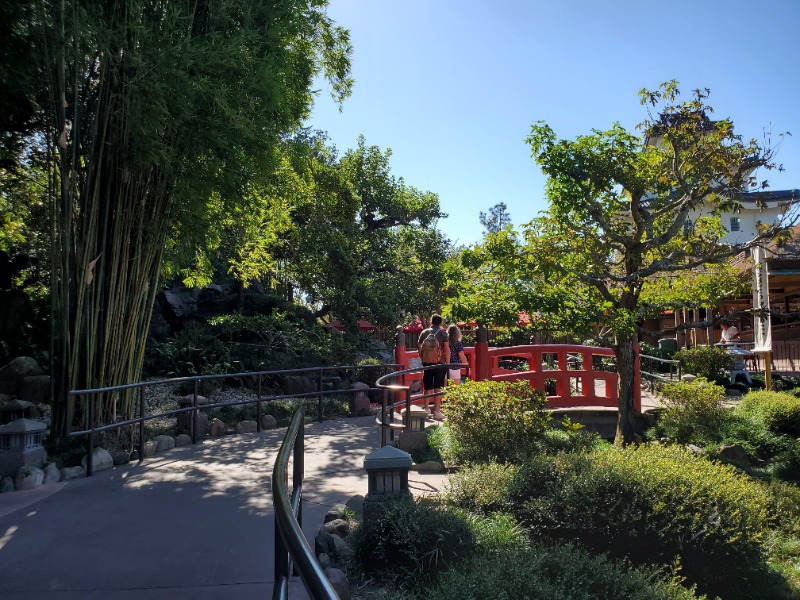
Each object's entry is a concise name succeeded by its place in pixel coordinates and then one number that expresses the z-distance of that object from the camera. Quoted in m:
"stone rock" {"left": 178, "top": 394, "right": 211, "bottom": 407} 9.76
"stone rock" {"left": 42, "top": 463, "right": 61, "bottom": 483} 6.10
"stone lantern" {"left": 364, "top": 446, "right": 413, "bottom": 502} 4.42
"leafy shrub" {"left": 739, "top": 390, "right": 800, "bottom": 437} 9.65
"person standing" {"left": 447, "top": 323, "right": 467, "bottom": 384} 10.32
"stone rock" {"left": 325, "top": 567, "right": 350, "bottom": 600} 3.47
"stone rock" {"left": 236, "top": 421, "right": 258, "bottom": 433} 9.36
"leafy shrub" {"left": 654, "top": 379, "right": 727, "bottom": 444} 9.30
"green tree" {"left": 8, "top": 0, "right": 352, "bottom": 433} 6.39
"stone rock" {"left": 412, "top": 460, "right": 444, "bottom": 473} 7.05
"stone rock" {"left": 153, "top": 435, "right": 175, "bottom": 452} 7.91
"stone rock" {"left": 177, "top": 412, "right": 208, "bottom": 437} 8.90
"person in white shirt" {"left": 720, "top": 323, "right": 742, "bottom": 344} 16.14
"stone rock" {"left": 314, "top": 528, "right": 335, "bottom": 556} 4.13
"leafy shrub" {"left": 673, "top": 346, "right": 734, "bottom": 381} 14.65
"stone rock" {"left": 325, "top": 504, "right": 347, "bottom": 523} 4.80
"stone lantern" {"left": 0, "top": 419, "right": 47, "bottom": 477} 6.00
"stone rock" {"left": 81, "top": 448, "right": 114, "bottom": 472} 6.59
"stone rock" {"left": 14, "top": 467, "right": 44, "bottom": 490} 5.80
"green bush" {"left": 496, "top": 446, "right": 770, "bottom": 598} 4.44
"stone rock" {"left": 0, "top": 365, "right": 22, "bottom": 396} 10.74
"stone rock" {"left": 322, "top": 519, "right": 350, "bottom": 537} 4.43
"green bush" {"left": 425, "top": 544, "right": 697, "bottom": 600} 2.97
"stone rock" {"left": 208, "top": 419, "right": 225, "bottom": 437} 9.11
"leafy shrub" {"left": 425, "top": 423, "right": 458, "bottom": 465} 7.21
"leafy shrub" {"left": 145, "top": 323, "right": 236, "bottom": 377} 13.39
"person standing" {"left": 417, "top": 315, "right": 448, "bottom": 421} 9.56
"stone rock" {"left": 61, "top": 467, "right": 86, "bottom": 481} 6.24
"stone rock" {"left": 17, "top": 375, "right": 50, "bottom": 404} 10.53
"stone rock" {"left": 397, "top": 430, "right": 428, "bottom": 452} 7.53
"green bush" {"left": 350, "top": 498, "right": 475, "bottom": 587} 3.79
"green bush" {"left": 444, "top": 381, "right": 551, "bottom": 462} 7.07
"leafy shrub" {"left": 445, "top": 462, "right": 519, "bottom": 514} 4.99
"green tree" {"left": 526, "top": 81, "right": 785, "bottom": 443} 7.82
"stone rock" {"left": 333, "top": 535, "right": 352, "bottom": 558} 4.09
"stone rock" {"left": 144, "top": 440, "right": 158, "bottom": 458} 7.57
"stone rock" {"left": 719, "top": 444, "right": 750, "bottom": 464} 8.70
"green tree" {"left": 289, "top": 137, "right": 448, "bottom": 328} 15.93
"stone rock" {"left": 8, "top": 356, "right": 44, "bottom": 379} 10.88
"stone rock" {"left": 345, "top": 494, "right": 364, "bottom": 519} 4.89
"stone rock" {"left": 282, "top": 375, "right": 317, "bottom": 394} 14.27
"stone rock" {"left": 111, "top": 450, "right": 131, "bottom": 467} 6.91
